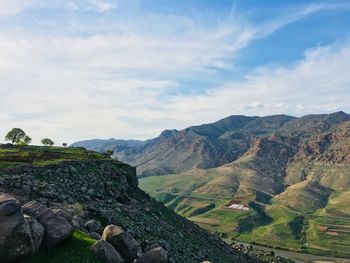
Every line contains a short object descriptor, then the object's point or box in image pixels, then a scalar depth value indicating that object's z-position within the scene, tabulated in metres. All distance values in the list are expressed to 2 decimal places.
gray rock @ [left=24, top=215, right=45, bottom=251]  33.59
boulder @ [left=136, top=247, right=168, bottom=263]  38.61
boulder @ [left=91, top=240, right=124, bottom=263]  35.94
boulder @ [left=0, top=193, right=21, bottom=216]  32.34
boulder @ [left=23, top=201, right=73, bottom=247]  35.30
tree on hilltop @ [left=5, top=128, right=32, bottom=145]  187.62
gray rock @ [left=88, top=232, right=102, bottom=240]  43.00
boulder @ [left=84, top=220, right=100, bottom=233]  48.76
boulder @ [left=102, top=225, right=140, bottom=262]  39.41
